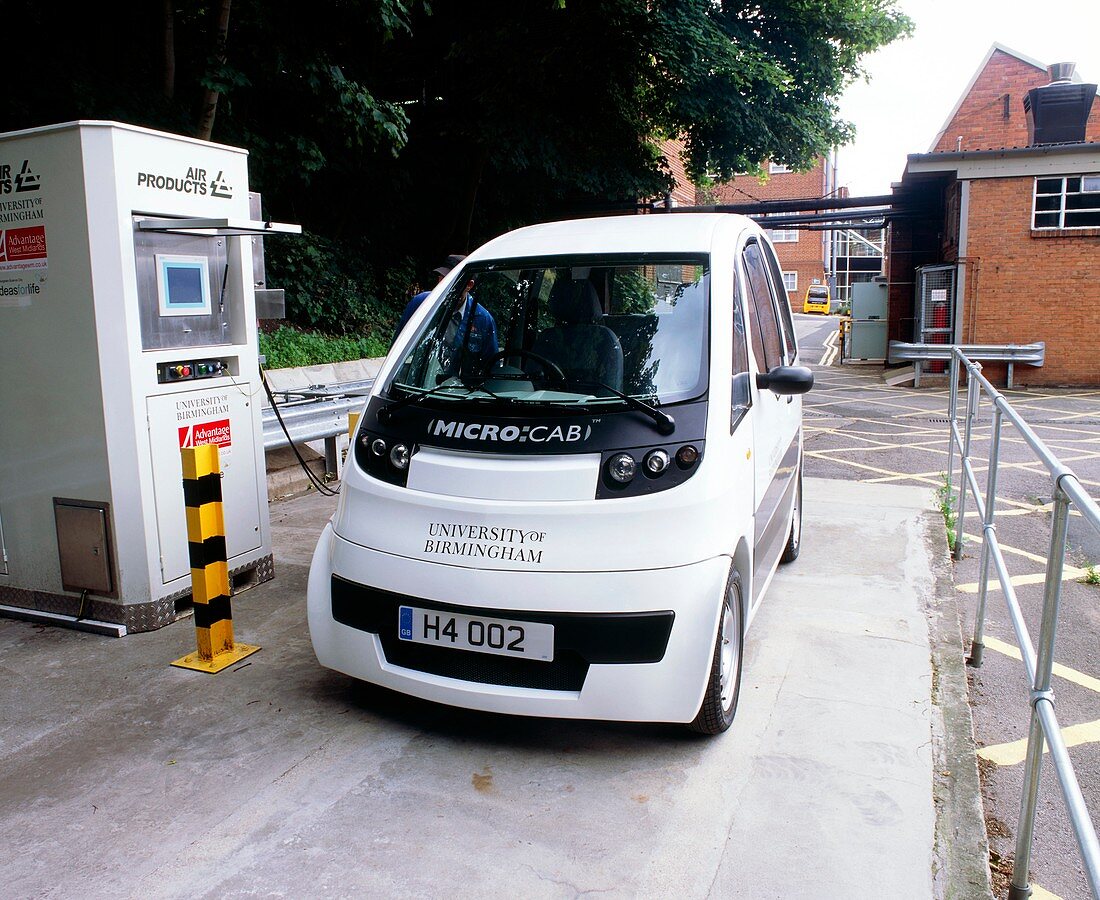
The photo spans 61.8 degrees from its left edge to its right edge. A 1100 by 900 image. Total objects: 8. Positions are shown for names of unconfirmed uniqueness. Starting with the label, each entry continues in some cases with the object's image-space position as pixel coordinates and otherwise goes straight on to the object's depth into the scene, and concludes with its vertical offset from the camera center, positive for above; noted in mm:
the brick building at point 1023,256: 18188 +975
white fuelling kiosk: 4410 -161
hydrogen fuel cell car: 3258 -680
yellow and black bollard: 4156 -1062
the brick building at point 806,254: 59359 +3654
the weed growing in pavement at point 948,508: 6966 -1666
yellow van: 56281 +629
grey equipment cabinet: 23188 -232
